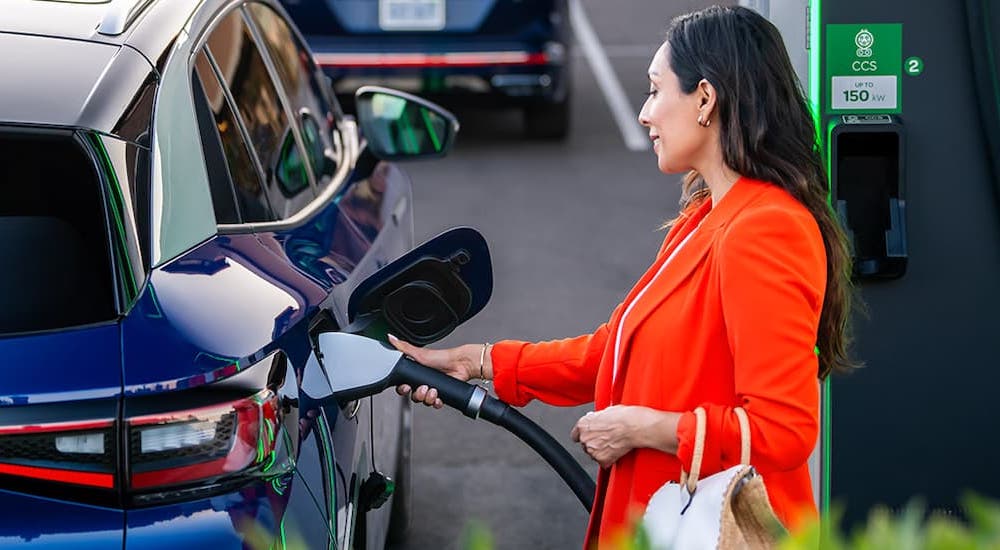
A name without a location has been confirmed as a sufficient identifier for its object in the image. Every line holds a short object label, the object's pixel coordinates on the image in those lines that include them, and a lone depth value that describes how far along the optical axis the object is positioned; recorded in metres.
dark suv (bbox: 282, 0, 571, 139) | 11.04
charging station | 3.83
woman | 2.55
